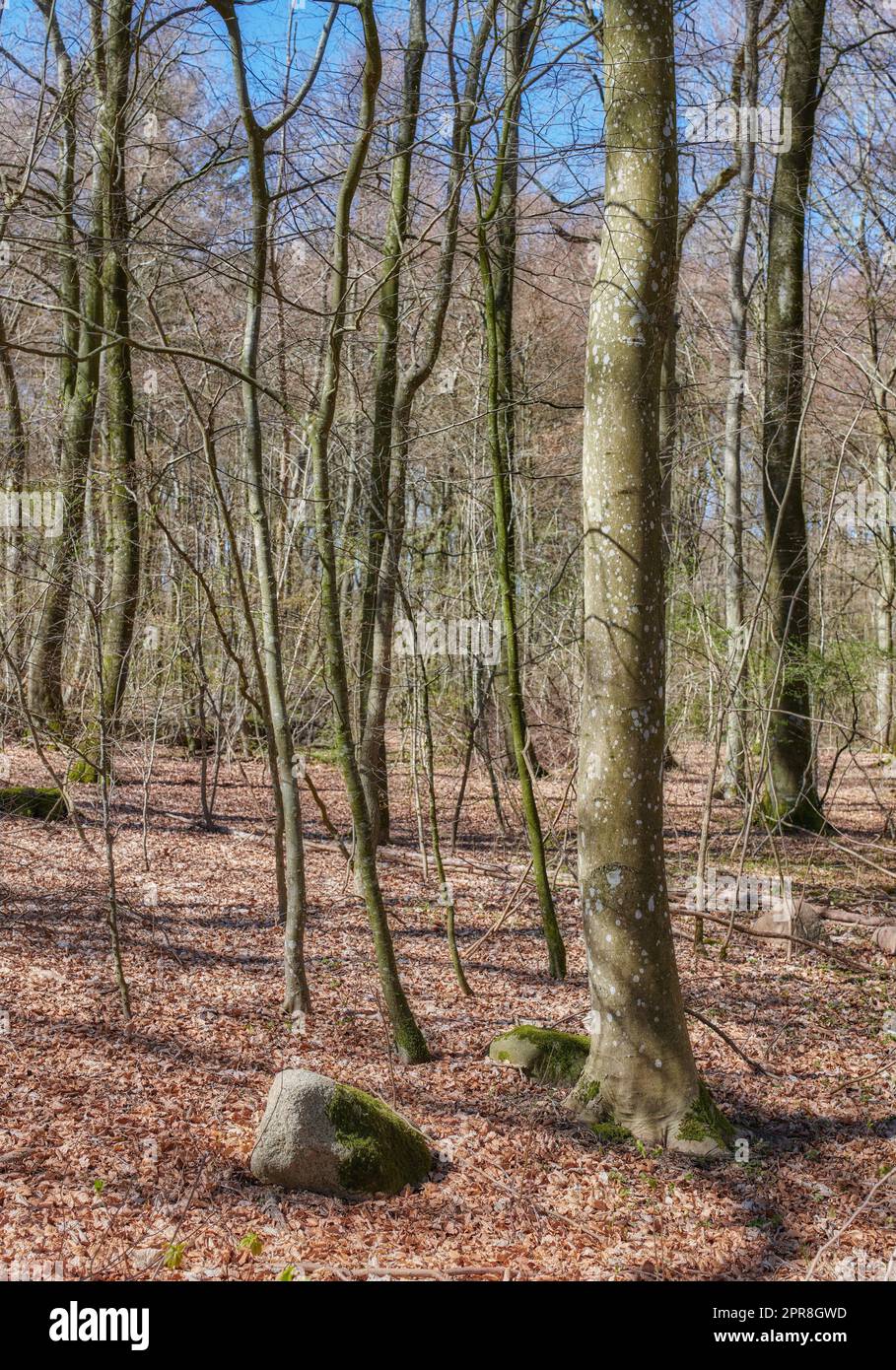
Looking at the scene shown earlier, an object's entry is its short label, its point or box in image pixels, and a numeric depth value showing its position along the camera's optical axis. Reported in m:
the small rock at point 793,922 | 7.57
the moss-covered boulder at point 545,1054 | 5.01
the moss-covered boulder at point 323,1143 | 3.94
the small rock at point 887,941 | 7.52
